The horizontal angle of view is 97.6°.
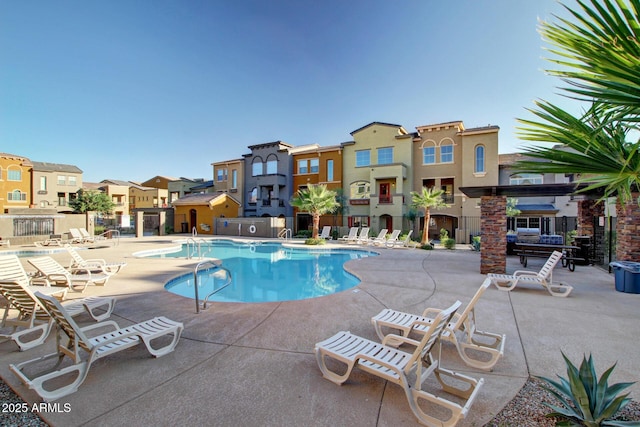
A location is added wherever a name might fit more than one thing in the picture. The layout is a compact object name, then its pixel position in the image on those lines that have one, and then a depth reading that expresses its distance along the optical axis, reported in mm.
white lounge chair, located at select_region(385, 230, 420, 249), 18172
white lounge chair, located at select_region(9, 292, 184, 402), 2945
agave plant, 2105
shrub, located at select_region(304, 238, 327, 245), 19186
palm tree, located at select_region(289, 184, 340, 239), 19894
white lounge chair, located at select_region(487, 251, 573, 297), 6786
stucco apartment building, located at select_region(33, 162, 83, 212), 38844
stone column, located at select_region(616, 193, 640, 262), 8133
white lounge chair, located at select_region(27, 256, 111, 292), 6766
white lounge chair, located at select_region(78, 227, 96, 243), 18941
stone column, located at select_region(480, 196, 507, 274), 9000
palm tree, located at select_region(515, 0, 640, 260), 1708
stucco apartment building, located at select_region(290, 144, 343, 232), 28359
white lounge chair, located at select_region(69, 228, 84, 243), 18380
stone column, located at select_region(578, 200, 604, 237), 11328
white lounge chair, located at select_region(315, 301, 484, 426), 2521
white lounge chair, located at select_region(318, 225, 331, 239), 22500
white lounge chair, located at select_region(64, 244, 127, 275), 8359
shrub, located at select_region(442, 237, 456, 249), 17266
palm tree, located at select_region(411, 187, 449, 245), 18438
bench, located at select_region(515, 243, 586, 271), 10258
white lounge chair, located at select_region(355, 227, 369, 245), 19592
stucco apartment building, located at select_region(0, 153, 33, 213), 35625
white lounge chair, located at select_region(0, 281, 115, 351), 4008
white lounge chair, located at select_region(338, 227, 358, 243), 20525
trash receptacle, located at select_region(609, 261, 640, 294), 6793
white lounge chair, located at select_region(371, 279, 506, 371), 3475
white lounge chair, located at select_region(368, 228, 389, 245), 18844
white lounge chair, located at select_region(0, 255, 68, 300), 5234
